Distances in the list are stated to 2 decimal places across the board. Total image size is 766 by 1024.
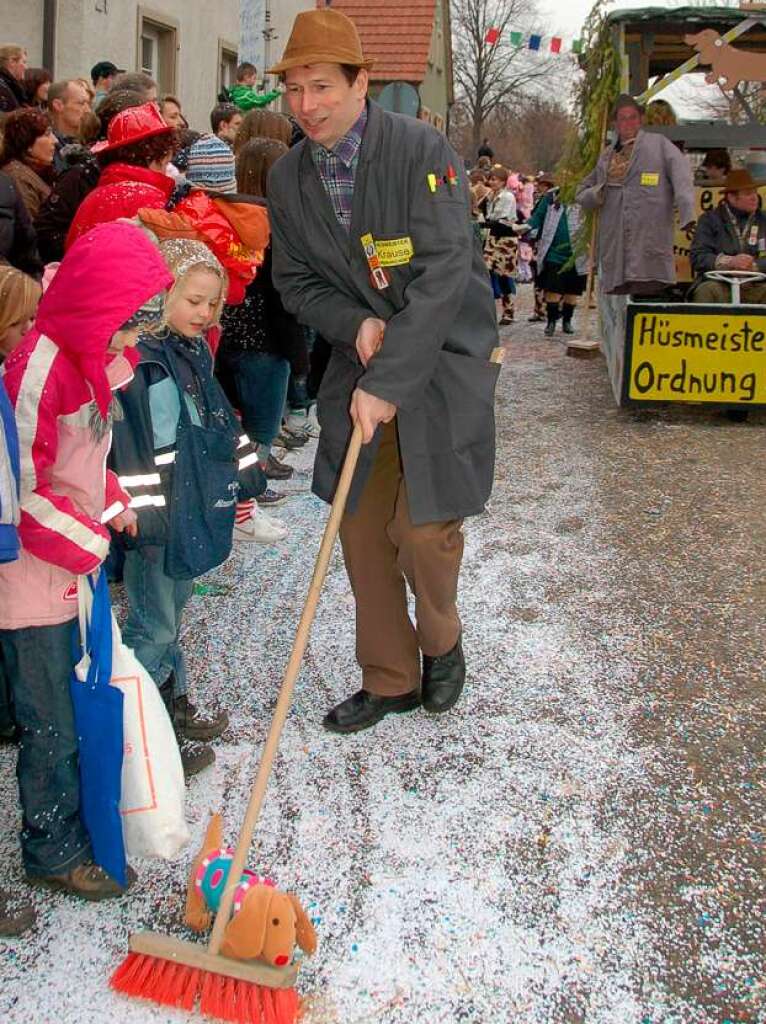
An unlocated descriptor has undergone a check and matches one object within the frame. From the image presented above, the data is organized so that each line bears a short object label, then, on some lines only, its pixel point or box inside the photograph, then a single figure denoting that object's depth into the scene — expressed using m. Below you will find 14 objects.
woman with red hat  3.55
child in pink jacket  2.11
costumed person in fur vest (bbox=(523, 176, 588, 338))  10.43
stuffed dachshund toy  1.99
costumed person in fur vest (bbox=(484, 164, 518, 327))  11.64
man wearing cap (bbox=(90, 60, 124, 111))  7.47
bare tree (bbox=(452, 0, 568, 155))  47.22
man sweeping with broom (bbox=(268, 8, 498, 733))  2.67
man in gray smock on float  7.59
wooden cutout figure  7.41
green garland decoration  7.84
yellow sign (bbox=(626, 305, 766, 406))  6.54
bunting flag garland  19.66
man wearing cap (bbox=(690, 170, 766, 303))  7.57
